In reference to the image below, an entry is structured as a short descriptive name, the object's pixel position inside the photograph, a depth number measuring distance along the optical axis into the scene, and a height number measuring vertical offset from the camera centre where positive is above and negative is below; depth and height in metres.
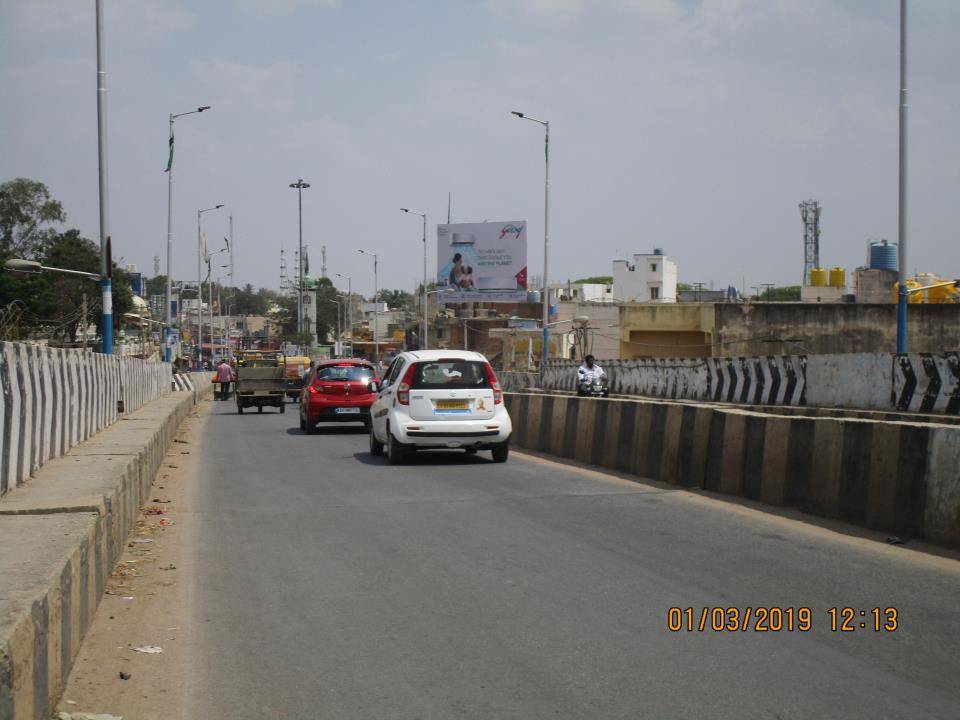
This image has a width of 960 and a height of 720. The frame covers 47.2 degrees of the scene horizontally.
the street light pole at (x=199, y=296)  69.25 +2.51
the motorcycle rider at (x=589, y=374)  24.72 -0.79
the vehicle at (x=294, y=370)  46.53 -1.68
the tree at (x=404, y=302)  185.75 +5.93
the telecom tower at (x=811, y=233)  113.75 +11.49
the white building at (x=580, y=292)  100.28 +4.70
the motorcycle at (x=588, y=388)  24.66 -1.10
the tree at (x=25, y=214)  73.69 +7.86
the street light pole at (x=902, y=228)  32.94 +3.54
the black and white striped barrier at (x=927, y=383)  23.25 -0.84
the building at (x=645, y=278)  101.12 +5.74
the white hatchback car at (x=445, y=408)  15.85 -1.04
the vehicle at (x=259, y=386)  36.41 -1.76
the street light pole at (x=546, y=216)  58.02 +6.74
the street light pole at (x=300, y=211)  118.81 +13.63
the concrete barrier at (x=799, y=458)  8.53 -1.15
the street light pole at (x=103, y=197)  26.64 +3.30
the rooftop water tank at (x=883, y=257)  77.31 +6.17
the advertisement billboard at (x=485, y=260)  66.94 +4.74
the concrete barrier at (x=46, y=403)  8.69 -0.78
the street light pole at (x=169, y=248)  47.97 +3.88
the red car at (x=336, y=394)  23.98 -1.31
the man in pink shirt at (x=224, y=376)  48.44 -1.91
